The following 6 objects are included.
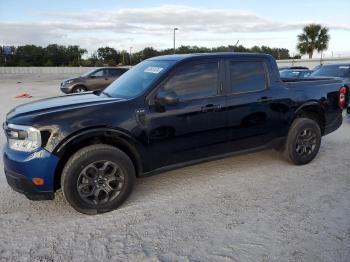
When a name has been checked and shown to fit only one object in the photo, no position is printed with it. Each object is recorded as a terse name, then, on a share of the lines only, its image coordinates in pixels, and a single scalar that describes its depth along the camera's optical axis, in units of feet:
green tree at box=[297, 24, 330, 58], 172.24
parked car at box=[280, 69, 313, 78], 47.57
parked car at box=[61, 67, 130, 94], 55.68
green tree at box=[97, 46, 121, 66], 260.15
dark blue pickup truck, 12.02
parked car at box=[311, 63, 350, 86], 35.58
